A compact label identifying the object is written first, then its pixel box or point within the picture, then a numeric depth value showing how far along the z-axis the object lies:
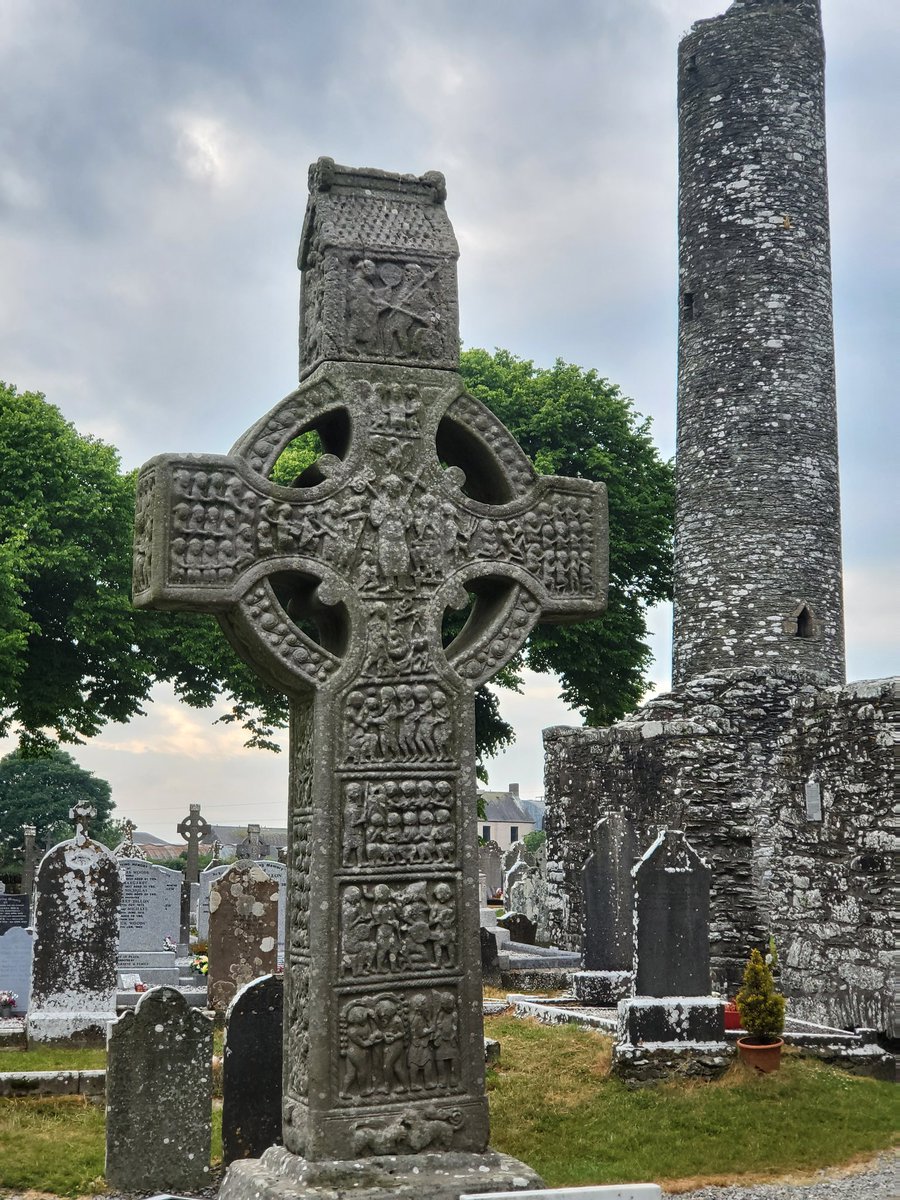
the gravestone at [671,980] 9.66
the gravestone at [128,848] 25.73
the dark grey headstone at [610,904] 13.37
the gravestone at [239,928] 12.64
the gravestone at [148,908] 19.48
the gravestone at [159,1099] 7.36
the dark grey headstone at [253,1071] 7.13
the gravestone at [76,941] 11.59
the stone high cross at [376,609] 4.61
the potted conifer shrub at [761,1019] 9.70
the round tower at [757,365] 20.23
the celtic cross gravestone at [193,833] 27.17
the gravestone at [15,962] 15.03
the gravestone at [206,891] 20.30
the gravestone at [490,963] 15.98
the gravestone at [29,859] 27.79
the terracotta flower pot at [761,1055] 9.69
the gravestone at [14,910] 23.23
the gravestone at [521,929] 20.92
